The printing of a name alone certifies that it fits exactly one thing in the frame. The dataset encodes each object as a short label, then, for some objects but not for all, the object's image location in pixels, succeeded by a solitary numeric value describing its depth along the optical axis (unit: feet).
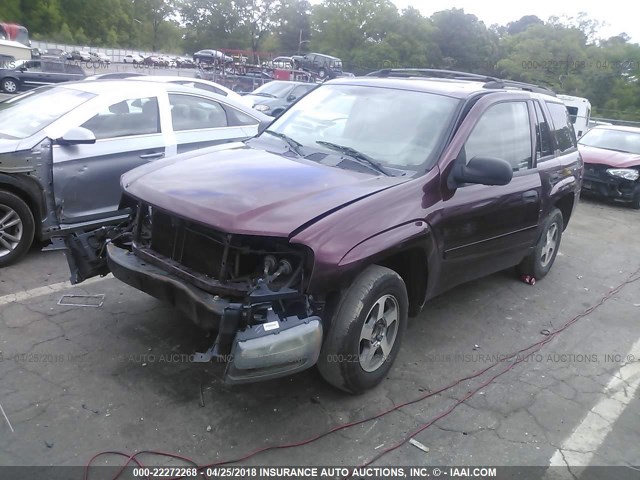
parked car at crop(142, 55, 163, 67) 168.45
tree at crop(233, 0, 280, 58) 310.86
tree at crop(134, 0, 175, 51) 288.30
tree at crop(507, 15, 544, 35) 302.53
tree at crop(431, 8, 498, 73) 202.28
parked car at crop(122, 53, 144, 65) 173.58
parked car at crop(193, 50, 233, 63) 165.17
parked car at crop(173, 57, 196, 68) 165.07
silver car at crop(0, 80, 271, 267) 16.22
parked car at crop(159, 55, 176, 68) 165.27
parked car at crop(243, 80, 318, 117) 51.80
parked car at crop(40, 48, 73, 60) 120.67
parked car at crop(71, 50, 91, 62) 123.53
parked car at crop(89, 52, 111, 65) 125.59
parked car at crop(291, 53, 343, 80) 131.13
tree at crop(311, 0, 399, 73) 246.27
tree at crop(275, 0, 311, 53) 295.48
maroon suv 9.94
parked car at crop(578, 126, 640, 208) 35.68
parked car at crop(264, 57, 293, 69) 129.70
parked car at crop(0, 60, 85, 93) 69.51
